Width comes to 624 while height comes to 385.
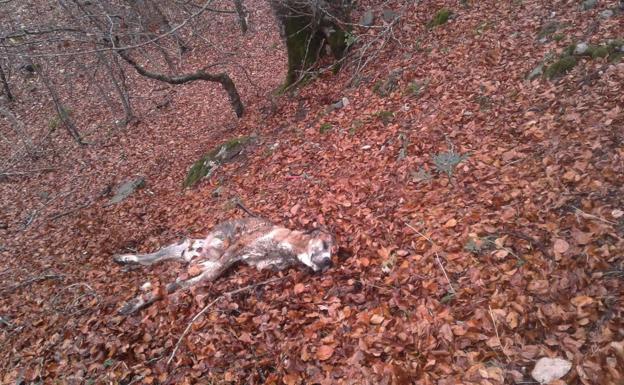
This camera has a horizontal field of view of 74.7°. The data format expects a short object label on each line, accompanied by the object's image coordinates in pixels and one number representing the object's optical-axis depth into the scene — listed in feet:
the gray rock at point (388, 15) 26.76
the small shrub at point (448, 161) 14.53
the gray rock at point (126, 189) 25.40
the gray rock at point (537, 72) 16.53
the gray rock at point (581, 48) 16.14
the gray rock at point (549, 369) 7.98
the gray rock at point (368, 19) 27.22
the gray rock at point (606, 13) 17.13
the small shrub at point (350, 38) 25.55
